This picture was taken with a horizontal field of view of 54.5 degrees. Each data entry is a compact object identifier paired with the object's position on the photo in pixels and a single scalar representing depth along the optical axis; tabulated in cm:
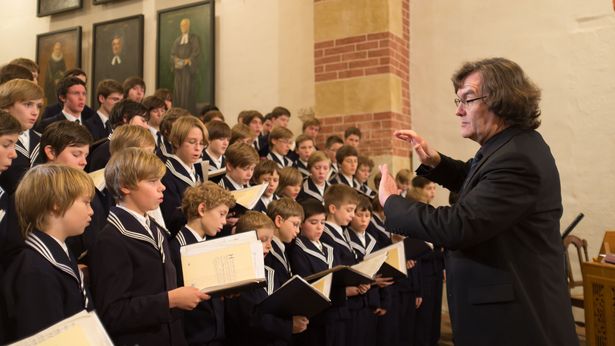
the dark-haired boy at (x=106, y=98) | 503
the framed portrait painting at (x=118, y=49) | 913
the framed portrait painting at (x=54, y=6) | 967
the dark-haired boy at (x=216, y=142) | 462
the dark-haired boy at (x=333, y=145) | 669
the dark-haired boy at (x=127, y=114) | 412
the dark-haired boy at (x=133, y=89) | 605
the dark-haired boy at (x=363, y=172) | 616
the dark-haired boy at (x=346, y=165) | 598
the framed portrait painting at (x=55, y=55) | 960
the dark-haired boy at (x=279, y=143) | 582
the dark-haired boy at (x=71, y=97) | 466
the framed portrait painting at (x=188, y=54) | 861
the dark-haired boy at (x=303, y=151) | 608
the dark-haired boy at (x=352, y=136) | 692
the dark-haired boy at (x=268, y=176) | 441
